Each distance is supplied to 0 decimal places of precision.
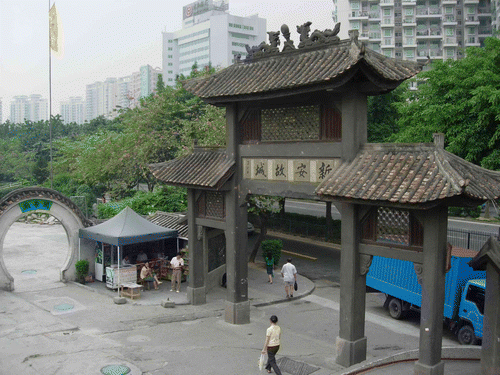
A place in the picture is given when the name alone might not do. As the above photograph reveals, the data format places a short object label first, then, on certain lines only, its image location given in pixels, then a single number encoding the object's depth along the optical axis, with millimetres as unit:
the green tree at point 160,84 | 53606
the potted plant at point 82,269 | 19516
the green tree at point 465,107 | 21250
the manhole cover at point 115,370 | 11102
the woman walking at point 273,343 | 10555
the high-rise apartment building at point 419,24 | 64750
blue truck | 13595
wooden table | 17562
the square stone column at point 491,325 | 9750
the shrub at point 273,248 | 22639
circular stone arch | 18453
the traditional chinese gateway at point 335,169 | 9930
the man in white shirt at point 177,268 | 18409
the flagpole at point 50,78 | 25152
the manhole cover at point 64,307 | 16203
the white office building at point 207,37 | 120125
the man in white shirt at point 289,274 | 17922
